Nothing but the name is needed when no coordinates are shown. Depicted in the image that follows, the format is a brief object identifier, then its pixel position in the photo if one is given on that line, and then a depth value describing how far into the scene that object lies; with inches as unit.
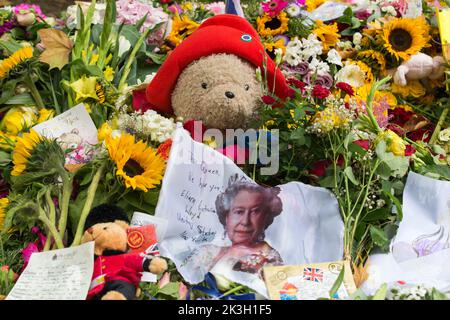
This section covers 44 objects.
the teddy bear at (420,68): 87.1
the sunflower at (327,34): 93.5
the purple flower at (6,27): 92.7
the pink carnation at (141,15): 97.0
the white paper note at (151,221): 56.5
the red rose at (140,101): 73.2
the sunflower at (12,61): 78.2
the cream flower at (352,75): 87.3
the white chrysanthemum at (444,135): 80.2
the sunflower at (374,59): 90.7
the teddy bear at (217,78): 65.9
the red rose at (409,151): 63.3
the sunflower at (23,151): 60.2
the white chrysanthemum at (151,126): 67.2
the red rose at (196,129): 67.4
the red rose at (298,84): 65.6
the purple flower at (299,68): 86.7
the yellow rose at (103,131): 70.4
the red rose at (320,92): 61.4
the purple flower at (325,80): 84.5
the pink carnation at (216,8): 107.4
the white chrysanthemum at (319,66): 83.7
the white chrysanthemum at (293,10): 95.2
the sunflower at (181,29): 92.4
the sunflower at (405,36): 88.5
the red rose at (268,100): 63.1
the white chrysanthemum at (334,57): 85.1
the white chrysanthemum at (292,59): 87.2
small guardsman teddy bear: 48.7
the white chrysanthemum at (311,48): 87.7
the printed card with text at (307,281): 50.8
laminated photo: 56.8
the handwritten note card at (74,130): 69.1
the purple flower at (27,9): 93.4
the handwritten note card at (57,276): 48.4
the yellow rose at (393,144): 62.4
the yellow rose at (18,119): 74.9
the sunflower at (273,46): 89.9
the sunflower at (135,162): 58.8
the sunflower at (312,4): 101.9
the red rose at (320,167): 64.6
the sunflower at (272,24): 93.6
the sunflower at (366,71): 90.2
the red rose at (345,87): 62.2
